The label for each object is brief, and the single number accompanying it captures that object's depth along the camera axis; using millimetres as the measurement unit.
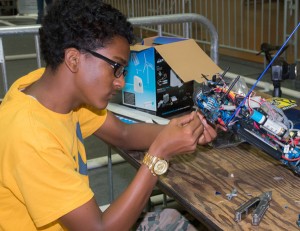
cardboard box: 1782
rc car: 1151
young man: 1100
